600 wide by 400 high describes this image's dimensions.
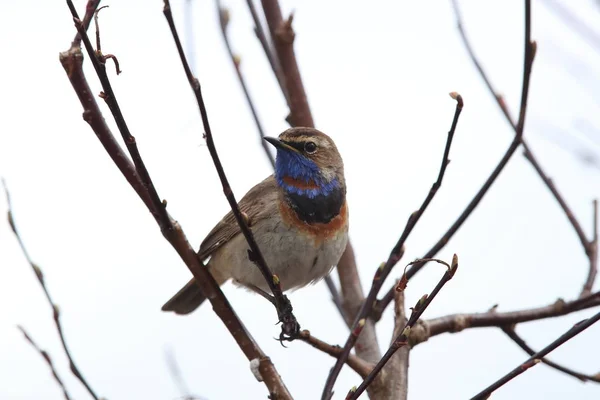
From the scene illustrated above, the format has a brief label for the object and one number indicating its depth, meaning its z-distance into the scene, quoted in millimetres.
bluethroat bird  10984
